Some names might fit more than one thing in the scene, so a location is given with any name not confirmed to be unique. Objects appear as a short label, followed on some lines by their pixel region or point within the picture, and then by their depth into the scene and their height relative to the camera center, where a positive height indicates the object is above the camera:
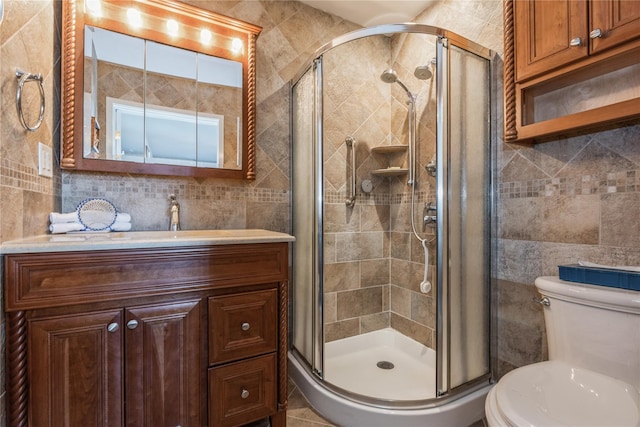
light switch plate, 1.29 +0.23
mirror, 1.54 +0.68
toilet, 0.92 -0.59
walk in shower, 1.55 -0.09
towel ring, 1.06 +0.43
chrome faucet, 1.72 -0.01
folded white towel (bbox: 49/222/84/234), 1.39 -0.06
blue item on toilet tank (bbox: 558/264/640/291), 1.12 -0.24
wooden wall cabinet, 1.15 +0.61
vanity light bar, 1.58 +1.04
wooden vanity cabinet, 1.01 -0.46
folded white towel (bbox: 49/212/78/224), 1.39 -0.01
